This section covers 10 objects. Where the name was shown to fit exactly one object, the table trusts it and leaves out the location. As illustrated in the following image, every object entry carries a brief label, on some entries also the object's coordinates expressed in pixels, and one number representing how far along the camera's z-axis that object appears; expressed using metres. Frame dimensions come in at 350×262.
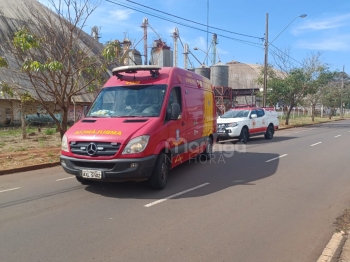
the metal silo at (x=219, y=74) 42.72
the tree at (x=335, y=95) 45.09
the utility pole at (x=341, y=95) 51.47
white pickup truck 15.45
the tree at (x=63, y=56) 10.16
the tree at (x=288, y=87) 29.28
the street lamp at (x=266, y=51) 24.85
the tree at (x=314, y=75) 29.76
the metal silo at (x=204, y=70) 40.72
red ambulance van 5.82
